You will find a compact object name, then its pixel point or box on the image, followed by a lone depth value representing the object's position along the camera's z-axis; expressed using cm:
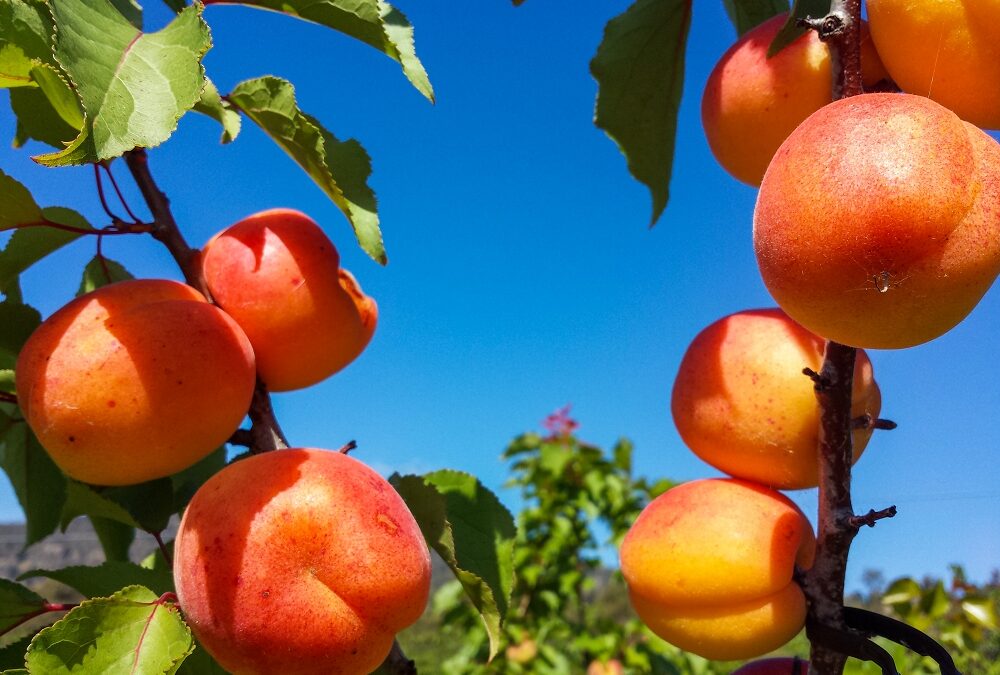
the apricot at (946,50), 15
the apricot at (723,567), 18
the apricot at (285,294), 20
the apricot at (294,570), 16
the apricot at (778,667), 20
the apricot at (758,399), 19
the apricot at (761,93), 19
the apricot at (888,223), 13
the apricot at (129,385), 17
